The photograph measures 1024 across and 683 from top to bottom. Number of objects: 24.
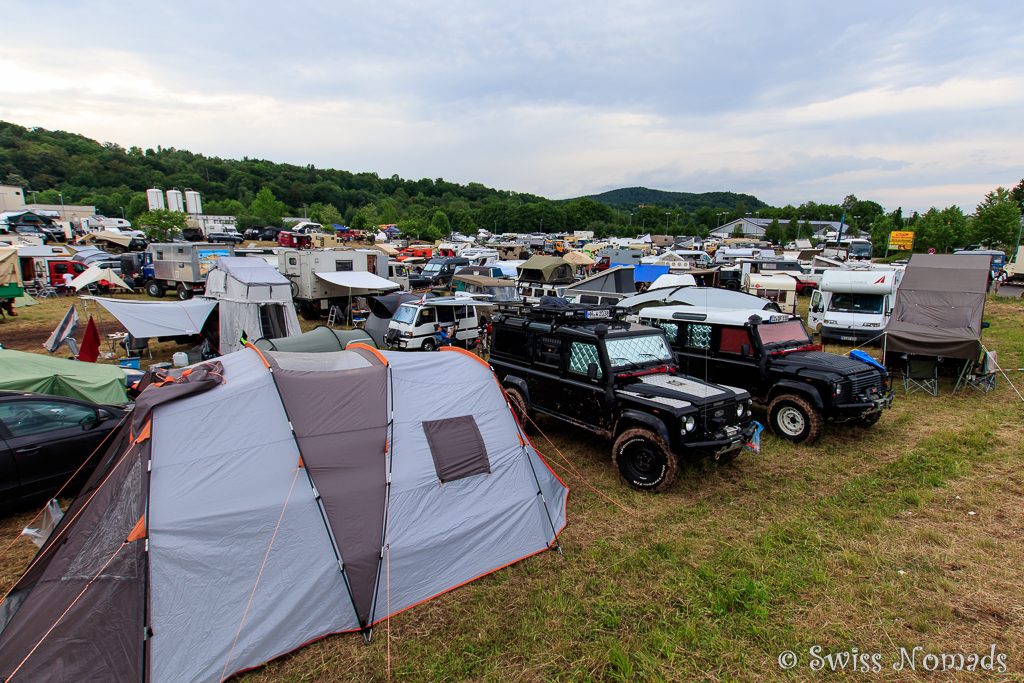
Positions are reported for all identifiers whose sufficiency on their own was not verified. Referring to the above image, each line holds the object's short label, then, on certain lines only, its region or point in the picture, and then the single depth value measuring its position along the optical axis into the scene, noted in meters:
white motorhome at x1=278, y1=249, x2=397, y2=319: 20.30
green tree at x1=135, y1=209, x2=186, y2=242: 42.59
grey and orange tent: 3.70
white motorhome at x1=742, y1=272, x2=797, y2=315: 22.22
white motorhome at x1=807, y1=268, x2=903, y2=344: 15.04
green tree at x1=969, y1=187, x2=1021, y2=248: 42.81
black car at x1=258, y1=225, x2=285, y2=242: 60.97
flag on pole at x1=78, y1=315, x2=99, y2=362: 12.11
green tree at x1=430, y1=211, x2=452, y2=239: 89.56
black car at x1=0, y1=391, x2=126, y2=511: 5.73
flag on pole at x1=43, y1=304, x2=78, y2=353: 12.54
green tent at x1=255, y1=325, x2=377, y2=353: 10.70
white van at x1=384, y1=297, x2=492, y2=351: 14.90
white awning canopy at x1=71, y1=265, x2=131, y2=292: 19.88
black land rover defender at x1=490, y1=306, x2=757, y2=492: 6.48
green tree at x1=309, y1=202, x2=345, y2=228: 84.31
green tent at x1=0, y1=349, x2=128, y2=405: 7.09
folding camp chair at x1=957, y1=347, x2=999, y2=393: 10.59
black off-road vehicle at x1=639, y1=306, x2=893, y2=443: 8.09
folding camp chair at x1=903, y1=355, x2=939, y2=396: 10.92
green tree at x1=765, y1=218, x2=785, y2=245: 84.19
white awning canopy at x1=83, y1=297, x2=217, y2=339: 12.26
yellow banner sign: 47.97
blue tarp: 28.64
